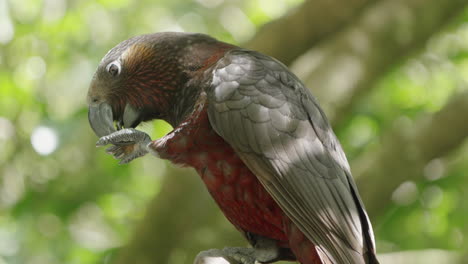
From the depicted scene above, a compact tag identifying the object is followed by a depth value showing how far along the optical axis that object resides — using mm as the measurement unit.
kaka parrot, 5578
